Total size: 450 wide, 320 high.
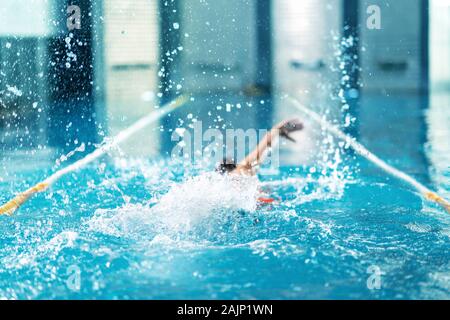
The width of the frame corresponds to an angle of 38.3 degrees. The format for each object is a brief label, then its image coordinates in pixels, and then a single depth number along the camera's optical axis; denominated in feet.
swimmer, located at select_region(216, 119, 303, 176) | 14.93
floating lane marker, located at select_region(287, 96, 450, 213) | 15.74
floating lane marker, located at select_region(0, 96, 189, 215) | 15.30
